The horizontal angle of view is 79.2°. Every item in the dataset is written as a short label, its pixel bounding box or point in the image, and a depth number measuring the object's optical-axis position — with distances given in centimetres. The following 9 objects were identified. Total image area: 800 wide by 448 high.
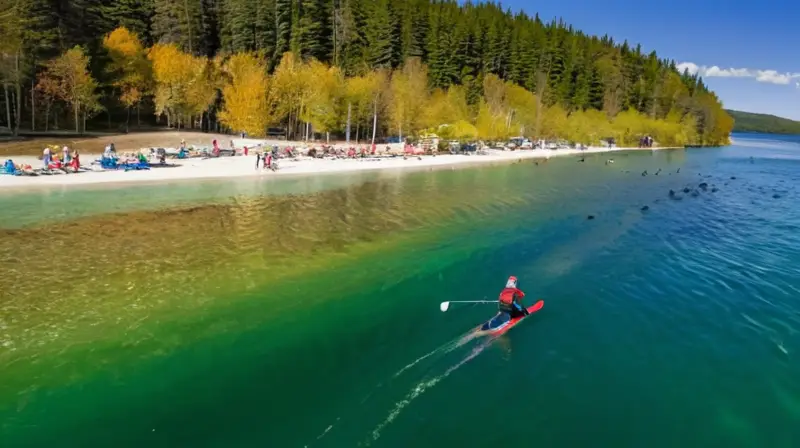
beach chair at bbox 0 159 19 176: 3644
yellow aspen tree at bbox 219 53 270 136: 6419
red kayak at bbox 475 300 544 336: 1547
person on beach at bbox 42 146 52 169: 3869
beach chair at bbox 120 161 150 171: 4231
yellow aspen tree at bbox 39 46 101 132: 5816
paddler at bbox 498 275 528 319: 1598
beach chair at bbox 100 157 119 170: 4152
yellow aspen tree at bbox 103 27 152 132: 6738
